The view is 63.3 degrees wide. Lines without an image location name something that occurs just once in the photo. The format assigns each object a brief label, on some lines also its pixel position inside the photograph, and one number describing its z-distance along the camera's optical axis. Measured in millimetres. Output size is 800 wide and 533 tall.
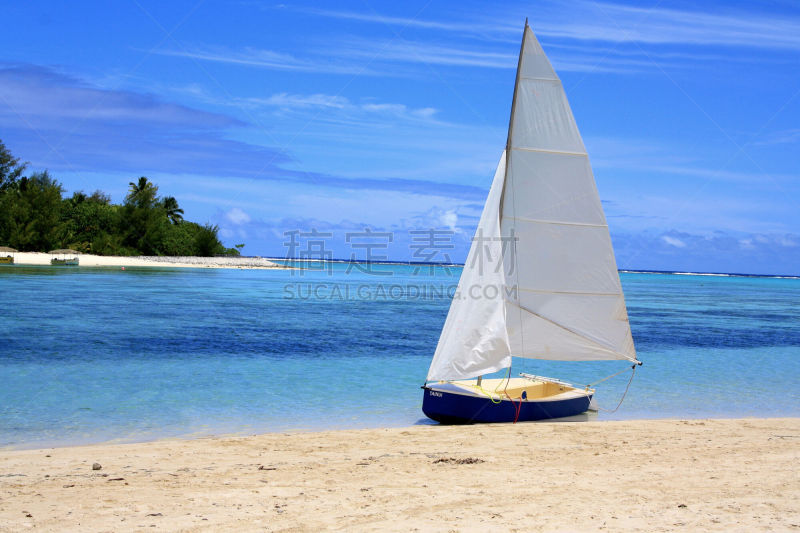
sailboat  13586
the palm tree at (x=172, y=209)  119625
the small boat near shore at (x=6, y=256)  81500
